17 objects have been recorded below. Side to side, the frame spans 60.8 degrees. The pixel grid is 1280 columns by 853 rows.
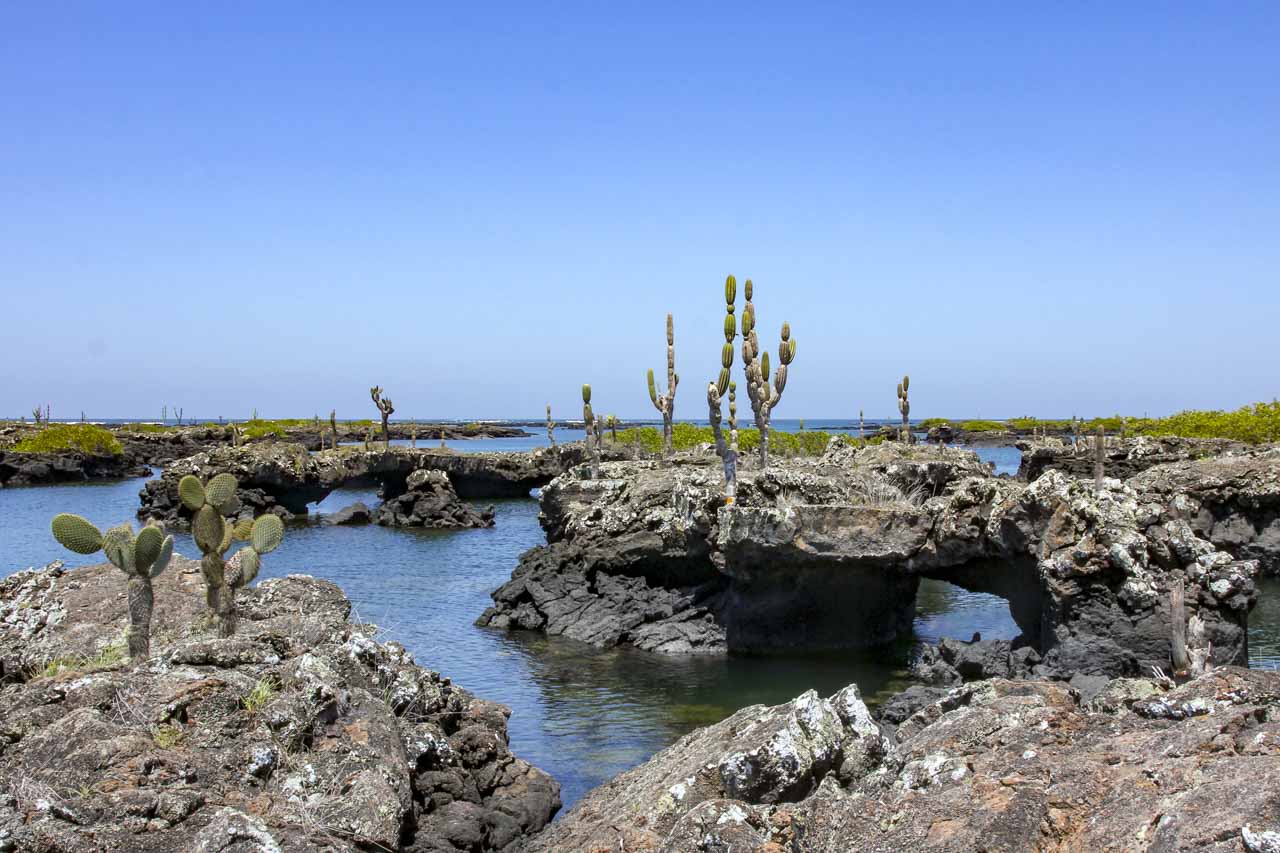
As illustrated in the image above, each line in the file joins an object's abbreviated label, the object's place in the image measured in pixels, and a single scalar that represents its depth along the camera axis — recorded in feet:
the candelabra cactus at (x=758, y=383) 109.60
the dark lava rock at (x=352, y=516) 181.68
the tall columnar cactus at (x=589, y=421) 169.58
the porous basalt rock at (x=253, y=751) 25.93
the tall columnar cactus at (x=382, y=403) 239.97
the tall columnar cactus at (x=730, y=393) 83.45
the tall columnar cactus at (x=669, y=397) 146.92
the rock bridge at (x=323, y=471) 178.70
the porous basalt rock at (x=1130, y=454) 157.99
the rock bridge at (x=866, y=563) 61.87
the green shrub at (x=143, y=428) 381.60
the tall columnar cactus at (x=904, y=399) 178.60
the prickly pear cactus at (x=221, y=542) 41.47
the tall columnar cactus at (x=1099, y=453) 136.36
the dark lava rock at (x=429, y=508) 177.06
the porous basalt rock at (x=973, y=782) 23.75
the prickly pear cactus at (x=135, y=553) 37.17
